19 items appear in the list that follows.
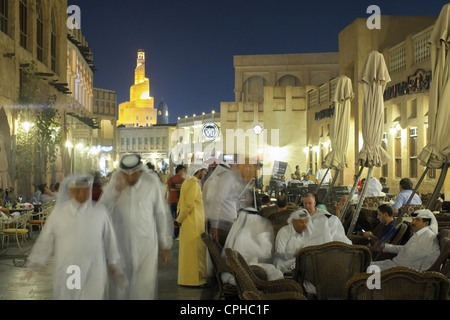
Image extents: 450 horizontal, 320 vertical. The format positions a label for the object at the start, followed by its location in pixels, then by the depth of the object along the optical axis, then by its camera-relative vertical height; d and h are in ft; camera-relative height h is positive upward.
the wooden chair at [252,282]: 14.92 -3.52
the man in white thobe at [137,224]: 16.75 -1.94
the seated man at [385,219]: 23.26 -2.41
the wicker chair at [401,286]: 12.37 -2.91
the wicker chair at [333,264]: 16.53 -3.17
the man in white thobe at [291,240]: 19.71 -2.86
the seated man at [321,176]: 75.90 -1.52
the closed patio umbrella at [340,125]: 44.73 +3.63
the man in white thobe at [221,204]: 27.55 -2.06
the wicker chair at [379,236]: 21.66 -3.23
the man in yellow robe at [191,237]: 24.91 -3.48
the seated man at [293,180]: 69.94 -2.03
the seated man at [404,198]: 31.45 -1.97
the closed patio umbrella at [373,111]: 33.65 +3.73
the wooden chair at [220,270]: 19.72 -3.99
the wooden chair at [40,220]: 40.16 -4.41
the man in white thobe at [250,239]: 19.84 -2.87
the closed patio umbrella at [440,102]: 23.39 +2.95
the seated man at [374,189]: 41.04 -1.84
